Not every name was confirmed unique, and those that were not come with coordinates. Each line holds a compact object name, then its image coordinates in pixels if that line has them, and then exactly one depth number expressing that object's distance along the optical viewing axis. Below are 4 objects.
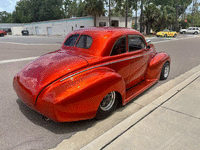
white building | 37.46
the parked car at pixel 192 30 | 38.12
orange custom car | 2.37
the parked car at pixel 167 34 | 27.41
